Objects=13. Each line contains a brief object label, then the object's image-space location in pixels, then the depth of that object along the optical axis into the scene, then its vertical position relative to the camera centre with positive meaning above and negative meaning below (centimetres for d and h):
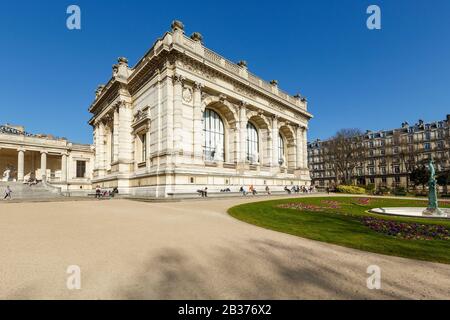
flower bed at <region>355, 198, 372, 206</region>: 1809 -281
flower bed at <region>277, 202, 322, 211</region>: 1406 -237
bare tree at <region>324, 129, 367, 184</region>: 4988 +483
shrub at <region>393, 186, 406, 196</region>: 3608 -372
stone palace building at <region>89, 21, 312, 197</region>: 2270 +644
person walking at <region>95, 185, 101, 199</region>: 2369 -208
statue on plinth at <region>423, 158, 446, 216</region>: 1166 -175
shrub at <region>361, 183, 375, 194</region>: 4066 -347
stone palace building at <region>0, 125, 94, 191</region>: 4088 +346
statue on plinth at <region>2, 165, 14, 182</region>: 3847 +37
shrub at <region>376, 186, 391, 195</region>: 3792 -368
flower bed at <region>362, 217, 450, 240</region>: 654 -198
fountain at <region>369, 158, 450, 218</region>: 1129 -220
